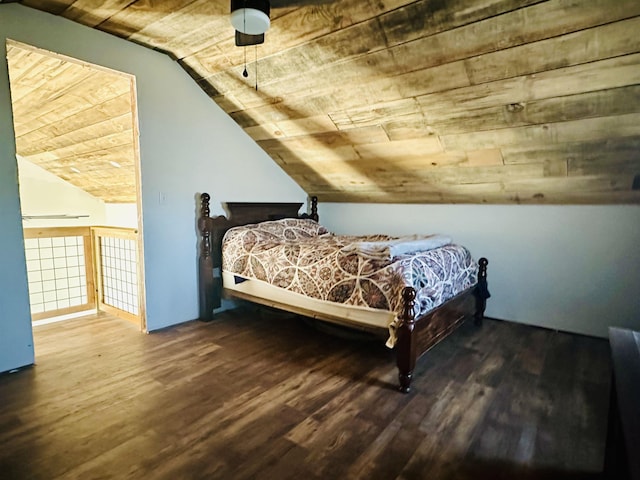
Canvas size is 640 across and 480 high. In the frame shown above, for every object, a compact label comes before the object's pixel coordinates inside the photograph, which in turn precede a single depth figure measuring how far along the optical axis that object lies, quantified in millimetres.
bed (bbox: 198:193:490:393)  2238
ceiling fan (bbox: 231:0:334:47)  1853
